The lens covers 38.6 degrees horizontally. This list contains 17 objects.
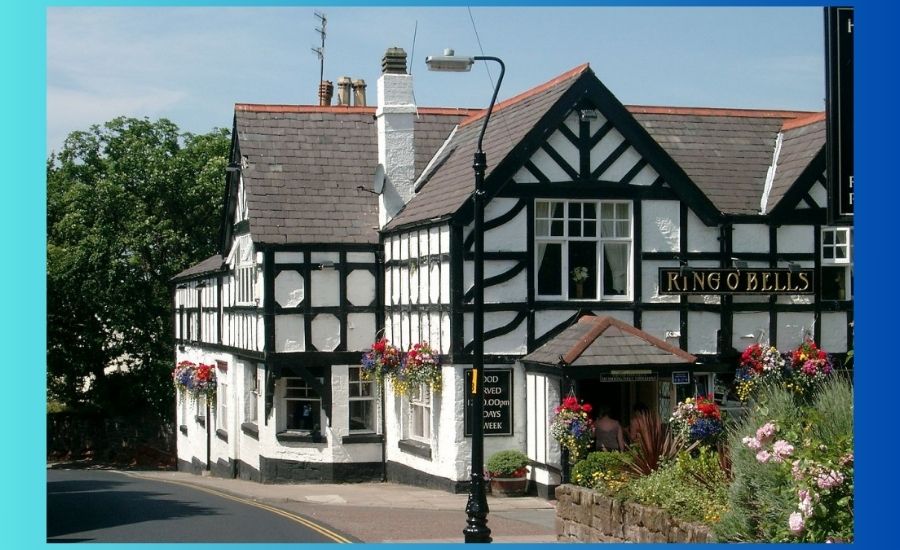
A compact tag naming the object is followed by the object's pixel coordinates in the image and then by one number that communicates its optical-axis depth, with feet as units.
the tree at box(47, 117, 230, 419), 124.77
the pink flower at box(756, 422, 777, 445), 47.16
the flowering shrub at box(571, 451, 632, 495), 58.18
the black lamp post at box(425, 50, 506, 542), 56.08
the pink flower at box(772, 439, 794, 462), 45.55
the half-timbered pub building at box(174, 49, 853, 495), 76.64
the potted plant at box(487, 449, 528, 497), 75.25
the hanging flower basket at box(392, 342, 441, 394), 78.23
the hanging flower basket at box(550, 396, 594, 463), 70.08
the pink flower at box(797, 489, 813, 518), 44.57
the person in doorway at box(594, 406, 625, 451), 71.72
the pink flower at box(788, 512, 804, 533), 44.24
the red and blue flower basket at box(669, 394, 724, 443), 66.90
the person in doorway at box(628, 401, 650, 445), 58.80
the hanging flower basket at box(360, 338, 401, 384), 83.92
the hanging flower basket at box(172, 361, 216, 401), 108.37
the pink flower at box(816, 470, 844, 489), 44.14
